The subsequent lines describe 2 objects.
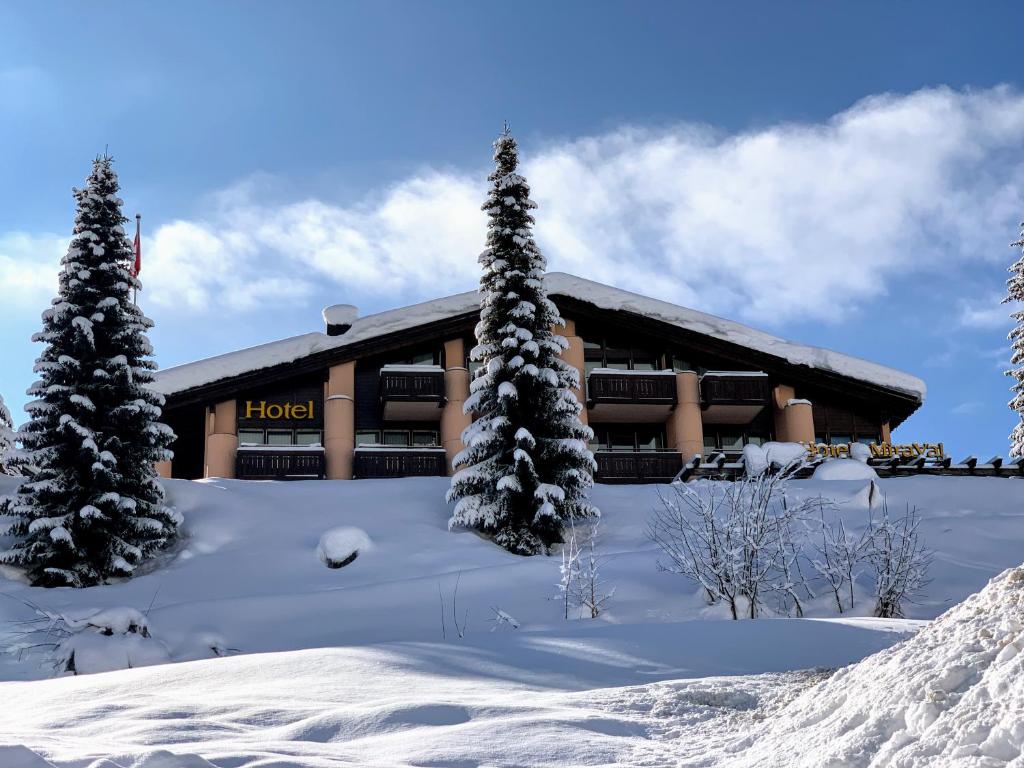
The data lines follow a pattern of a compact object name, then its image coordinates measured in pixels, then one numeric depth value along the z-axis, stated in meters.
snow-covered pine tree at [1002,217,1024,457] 29.86
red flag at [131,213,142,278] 26.27
